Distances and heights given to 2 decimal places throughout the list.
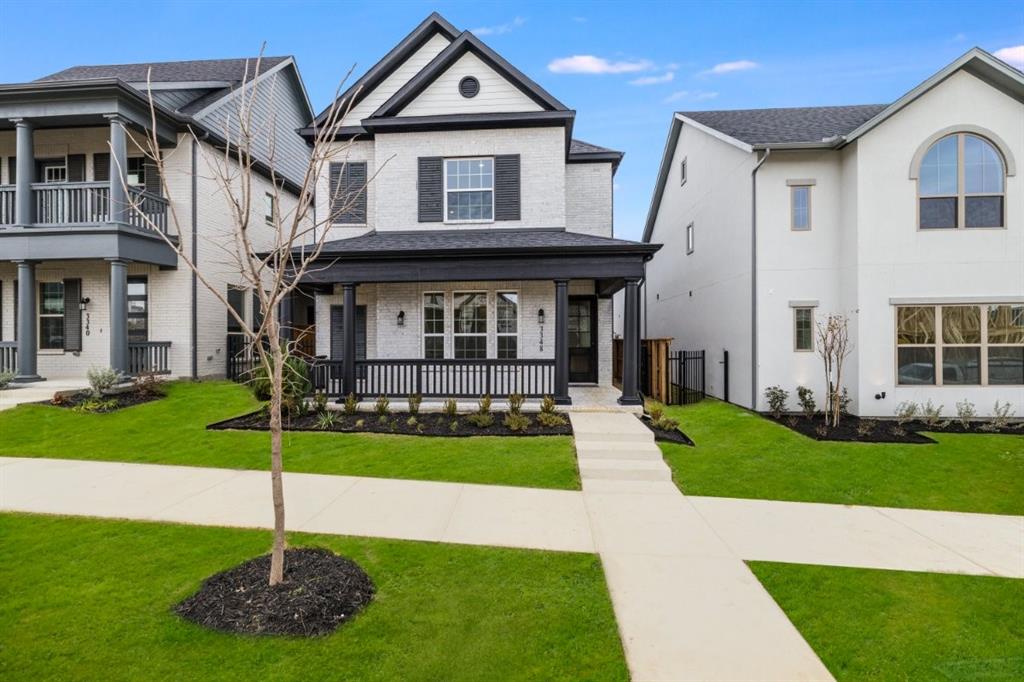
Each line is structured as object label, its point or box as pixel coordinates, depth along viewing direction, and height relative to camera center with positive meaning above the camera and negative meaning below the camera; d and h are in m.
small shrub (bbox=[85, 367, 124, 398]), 10.53 -0.90
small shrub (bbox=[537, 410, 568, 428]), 9.05 -1.54
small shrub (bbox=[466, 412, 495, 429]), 9.08 -1.55
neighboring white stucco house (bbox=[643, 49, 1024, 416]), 10.16 +2.03
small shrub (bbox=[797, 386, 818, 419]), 10.64 -1.42
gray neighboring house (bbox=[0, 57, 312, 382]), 11.69 +2.69
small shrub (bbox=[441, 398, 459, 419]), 9.69 -1.42
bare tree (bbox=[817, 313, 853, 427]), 9.94 -0.31
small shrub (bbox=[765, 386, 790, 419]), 10.78 -1.39
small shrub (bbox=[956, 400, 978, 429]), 10.16 -1.59
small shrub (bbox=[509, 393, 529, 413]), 9.48 -1.30
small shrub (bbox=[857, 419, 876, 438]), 9.07 -1.76
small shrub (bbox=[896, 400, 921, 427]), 10.20 -1.58
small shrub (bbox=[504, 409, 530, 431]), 8.82 -1.57
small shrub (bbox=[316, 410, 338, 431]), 9.12 -1.60
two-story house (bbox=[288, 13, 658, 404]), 11.99 +3.17
